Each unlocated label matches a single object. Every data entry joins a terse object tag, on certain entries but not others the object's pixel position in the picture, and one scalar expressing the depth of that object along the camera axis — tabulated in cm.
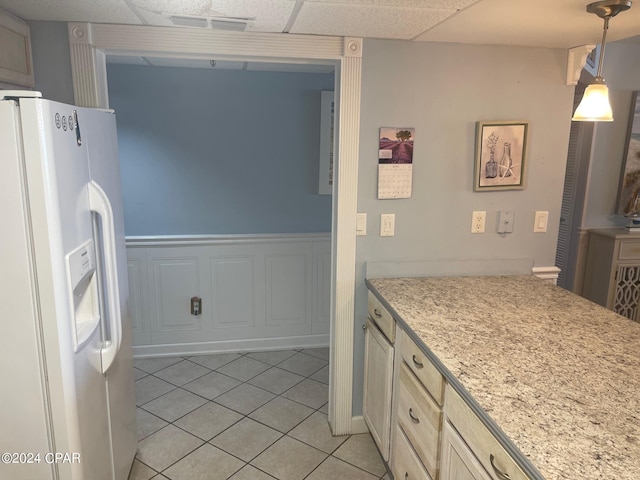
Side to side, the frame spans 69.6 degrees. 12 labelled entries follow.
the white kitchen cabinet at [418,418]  133
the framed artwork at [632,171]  376
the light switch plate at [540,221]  263
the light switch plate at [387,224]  250
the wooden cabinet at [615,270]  366
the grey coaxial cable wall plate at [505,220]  258
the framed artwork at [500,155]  248
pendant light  173
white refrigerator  132
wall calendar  243
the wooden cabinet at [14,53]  187
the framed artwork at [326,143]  363
